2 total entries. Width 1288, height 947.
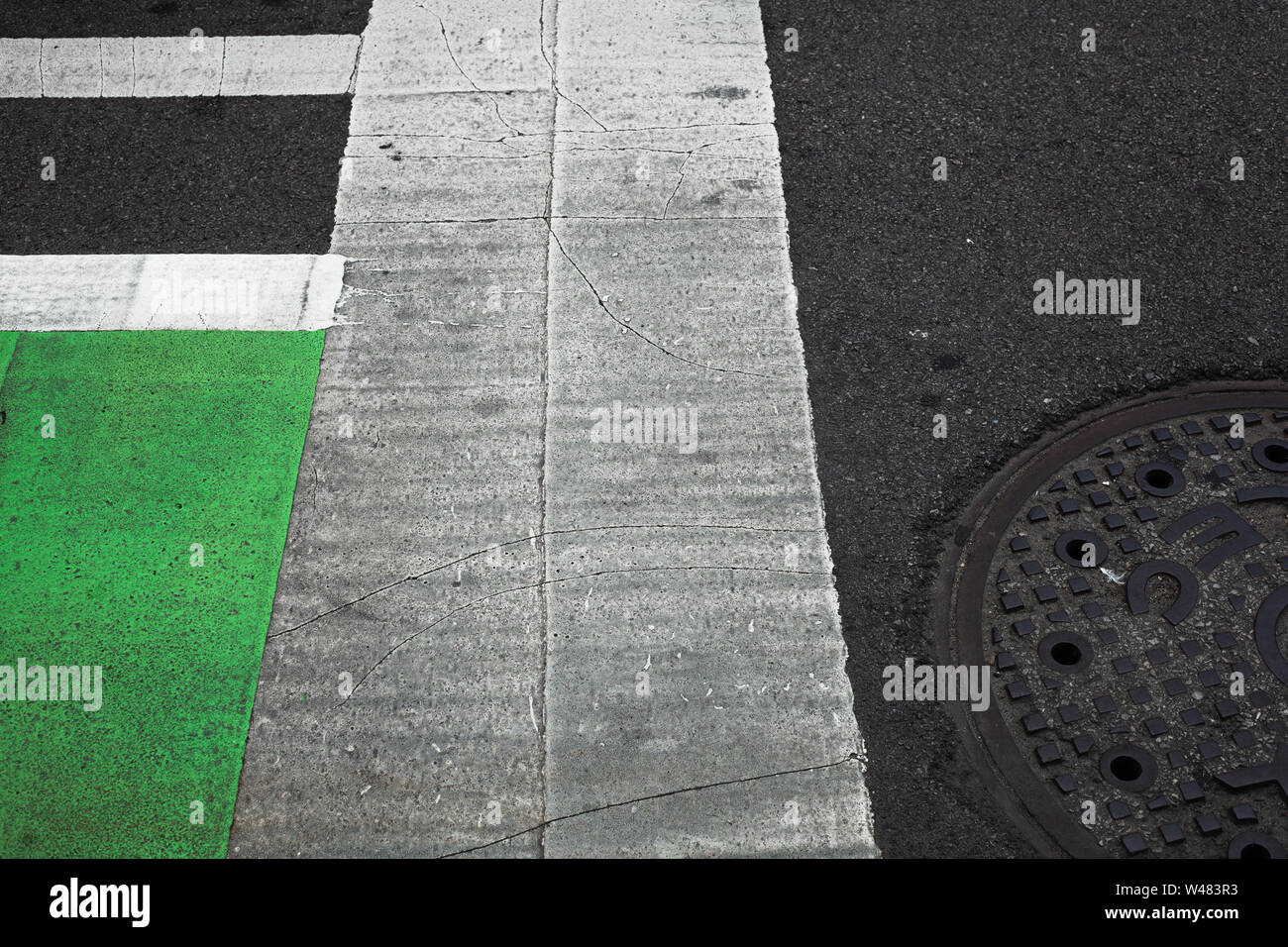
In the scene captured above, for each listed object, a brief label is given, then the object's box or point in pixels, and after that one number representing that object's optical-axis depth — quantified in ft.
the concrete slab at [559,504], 13.14
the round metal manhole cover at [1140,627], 12.84
